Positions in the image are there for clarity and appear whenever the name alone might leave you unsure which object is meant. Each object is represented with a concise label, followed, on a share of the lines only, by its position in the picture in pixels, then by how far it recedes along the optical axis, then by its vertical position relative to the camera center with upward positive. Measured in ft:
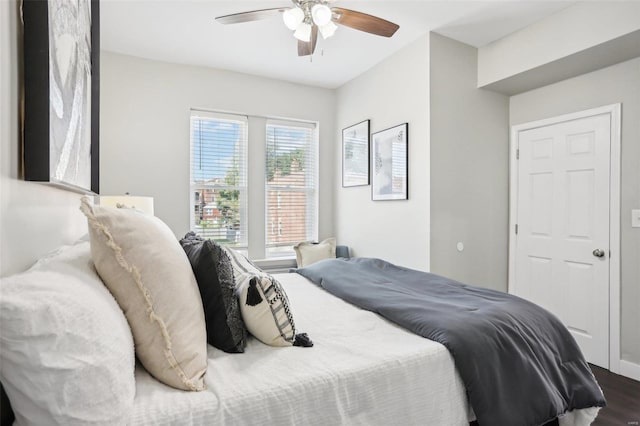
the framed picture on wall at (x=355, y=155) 12.64 +2.06
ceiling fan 6.49 +3.94
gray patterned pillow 3.84 -1.05
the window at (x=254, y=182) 12.41 +0.98
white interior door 9.07 -0.48
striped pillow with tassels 4.05 -1.25
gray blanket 3.97 -1.77
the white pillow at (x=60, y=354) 1.96 -0.91
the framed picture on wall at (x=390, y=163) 10.84 +1.50
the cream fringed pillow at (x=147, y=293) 3.01 -0.77
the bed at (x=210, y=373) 2.04 -1.64
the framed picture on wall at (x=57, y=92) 2.71 +1.09
